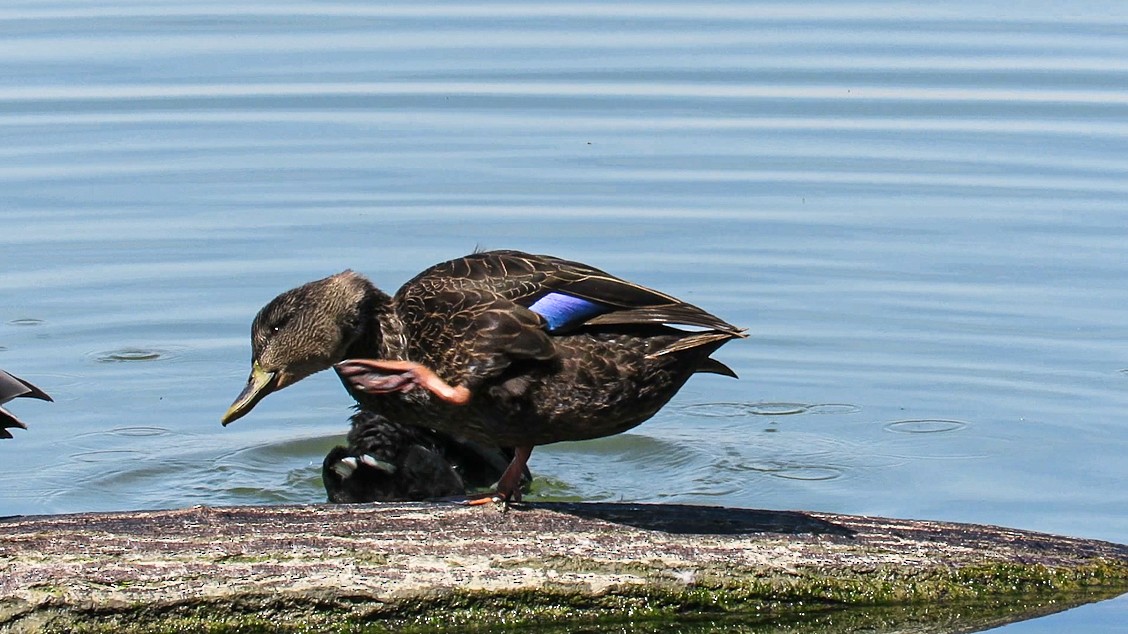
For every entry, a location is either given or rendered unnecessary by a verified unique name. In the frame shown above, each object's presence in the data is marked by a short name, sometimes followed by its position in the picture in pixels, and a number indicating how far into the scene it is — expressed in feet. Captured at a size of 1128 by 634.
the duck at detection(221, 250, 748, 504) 40.63
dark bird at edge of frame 40.49
